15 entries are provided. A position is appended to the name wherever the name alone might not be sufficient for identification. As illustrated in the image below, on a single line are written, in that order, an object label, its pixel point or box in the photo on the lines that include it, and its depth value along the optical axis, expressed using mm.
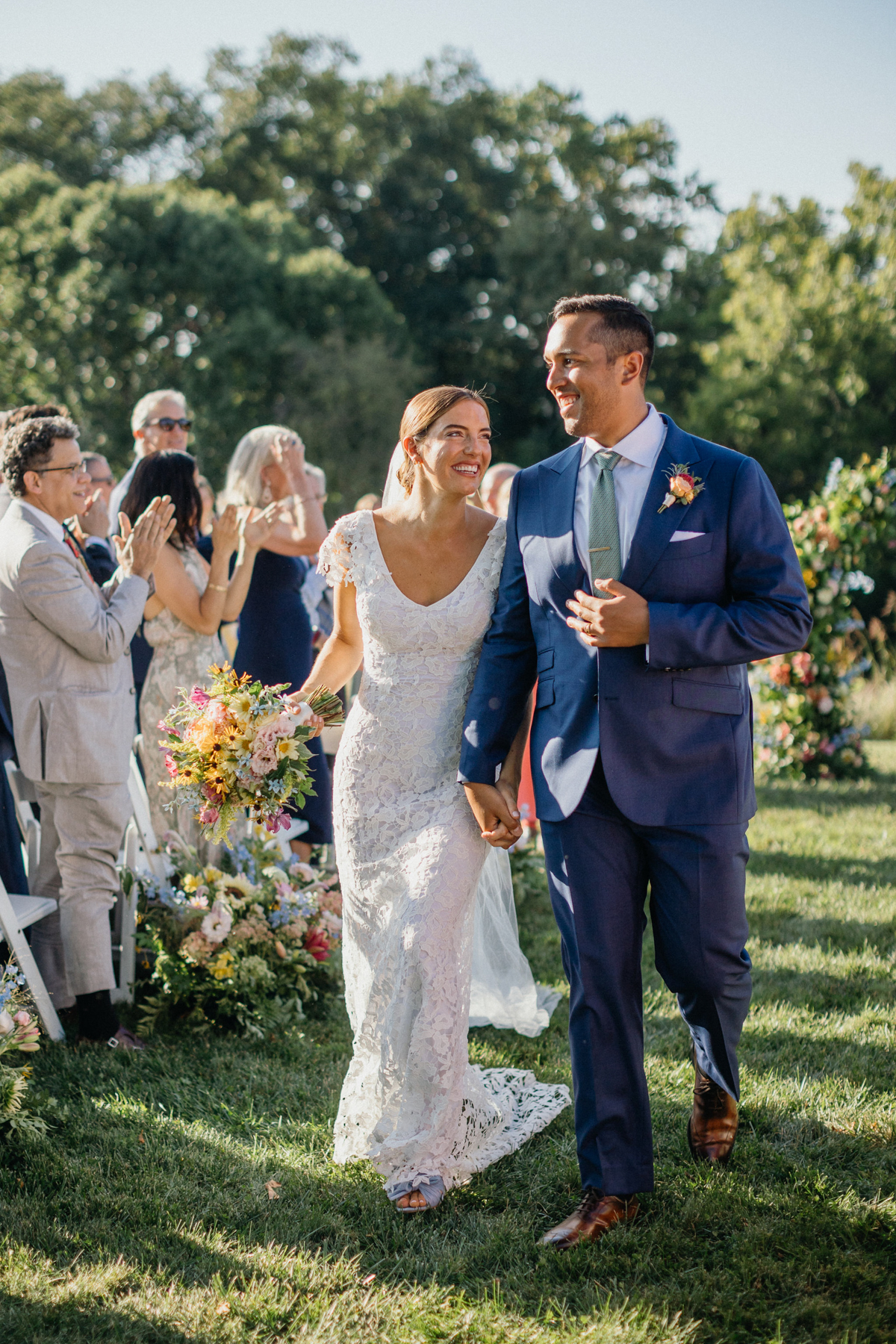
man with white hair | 6672
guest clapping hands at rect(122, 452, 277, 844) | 5418
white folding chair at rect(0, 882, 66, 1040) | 4211
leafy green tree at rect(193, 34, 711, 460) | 34656
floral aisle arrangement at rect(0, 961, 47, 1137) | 3676
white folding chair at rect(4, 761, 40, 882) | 4820
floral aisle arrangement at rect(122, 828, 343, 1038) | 4906
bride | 3494
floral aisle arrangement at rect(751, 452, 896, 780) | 10406
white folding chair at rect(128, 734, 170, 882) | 5270
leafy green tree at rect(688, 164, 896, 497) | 29578
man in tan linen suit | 4516
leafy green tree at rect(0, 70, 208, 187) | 34312
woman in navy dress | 6410
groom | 3123
